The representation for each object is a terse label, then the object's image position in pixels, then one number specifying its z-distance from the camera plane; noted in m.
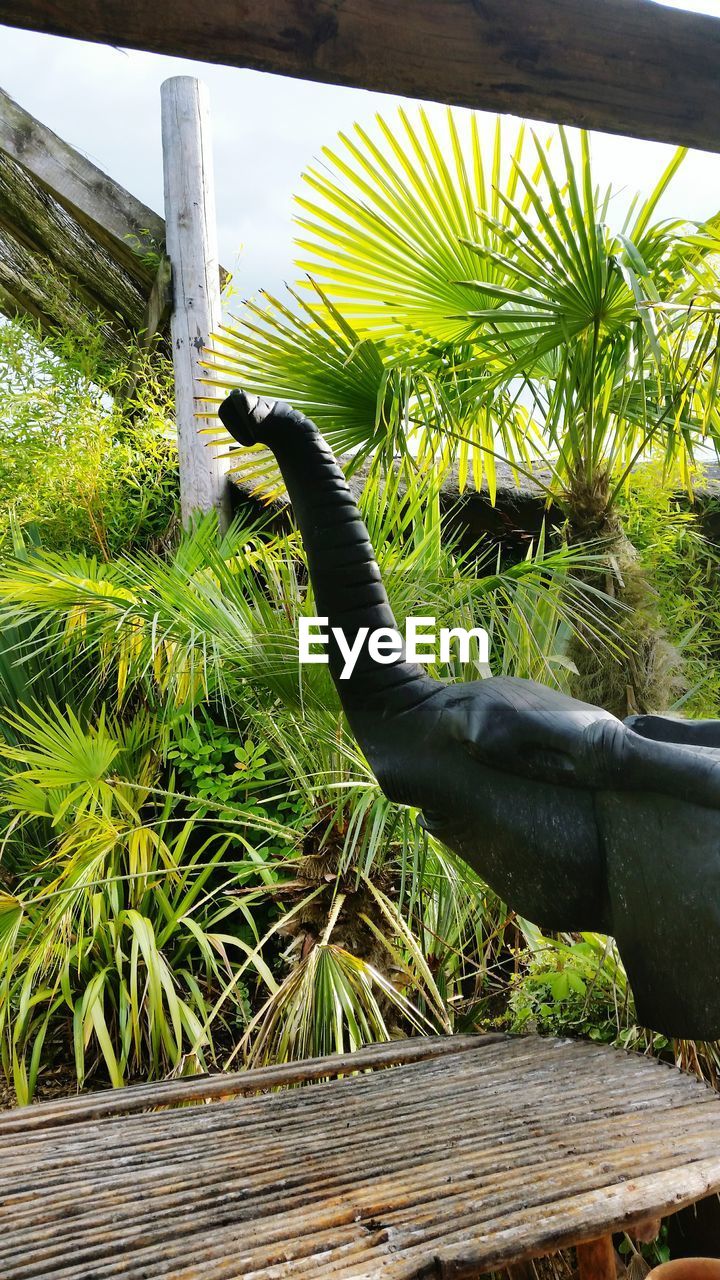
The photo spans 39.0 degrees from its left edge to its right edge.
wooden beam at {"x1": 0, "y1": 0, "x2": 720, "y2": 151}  1.08
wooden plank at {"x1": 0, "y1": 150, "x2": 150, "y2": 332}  5.15
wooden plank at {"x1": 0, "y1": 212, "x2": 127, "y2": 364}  5.26
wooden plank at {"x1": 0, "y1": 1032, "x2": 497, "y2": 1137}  1.93
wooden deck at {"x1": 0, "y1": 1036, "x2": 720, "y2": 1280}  1.34
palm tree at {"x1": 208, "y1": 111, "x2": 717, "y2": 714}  2.55
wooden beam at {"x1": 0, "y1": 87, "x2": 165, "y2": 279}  4.83
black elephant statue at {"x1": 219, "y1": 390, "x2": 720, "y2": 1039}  1.22
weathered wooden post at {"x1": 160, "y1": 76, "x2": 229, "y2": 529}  4.43
